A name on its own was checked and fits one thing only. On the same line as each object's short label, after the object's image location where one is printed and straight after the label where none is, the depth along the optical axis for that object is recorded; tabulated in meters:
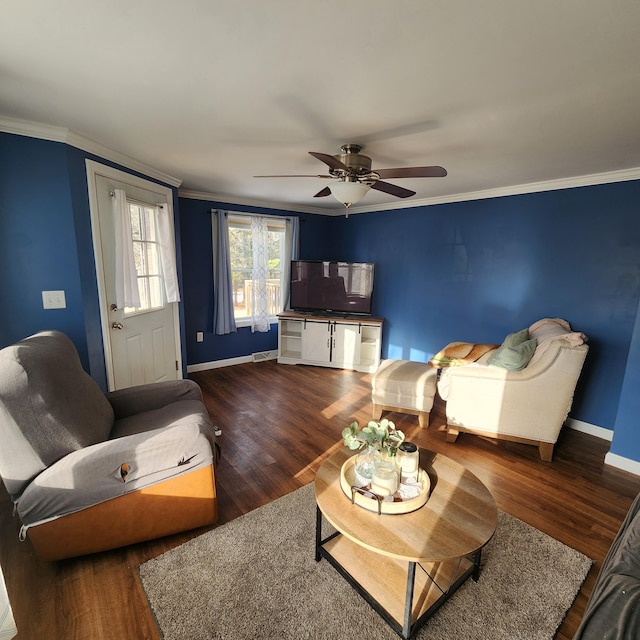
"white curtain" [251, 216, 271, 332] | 4.58
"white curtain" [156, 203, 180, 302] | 3.24
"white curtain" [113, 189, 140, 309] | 2.60
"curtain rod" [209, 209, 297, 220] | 4.20
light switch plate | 2.19
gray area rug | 1.35
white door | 2.49
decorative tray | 1.41
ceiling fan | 2.15
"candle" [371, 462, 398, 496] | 1.47
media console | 4.53
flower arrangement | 1.53
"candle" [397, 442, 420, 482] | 1.59
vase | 1.58
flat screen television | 4.59
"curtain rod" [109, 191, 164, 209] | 2.58
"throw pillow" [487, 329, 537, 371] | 2.57
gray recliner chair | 1.43
